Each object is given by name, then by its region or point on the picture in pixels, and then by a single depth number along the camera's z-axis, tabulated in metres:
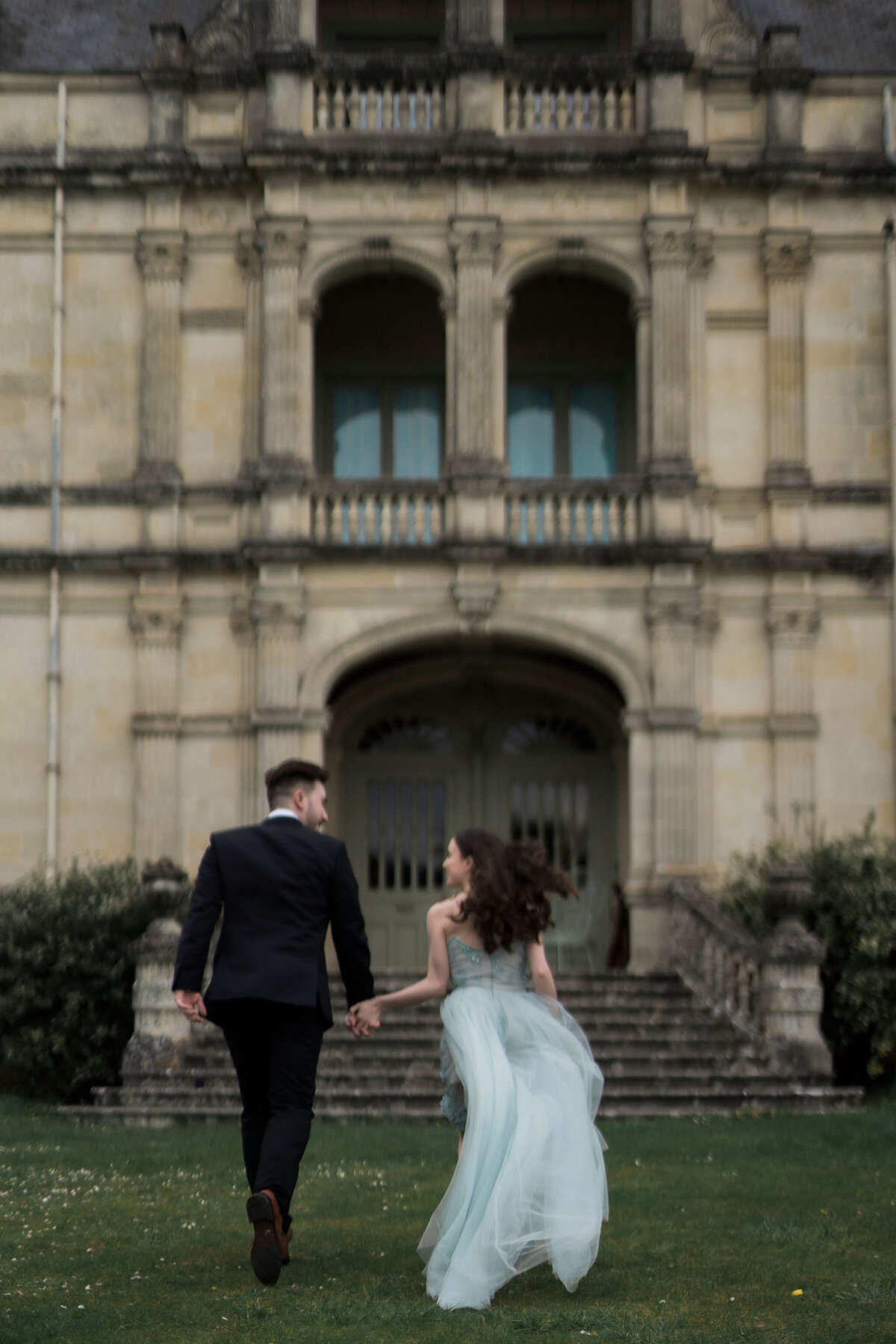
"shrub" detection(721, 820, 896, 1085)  15.29
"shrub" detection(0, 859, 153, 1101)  15.80
